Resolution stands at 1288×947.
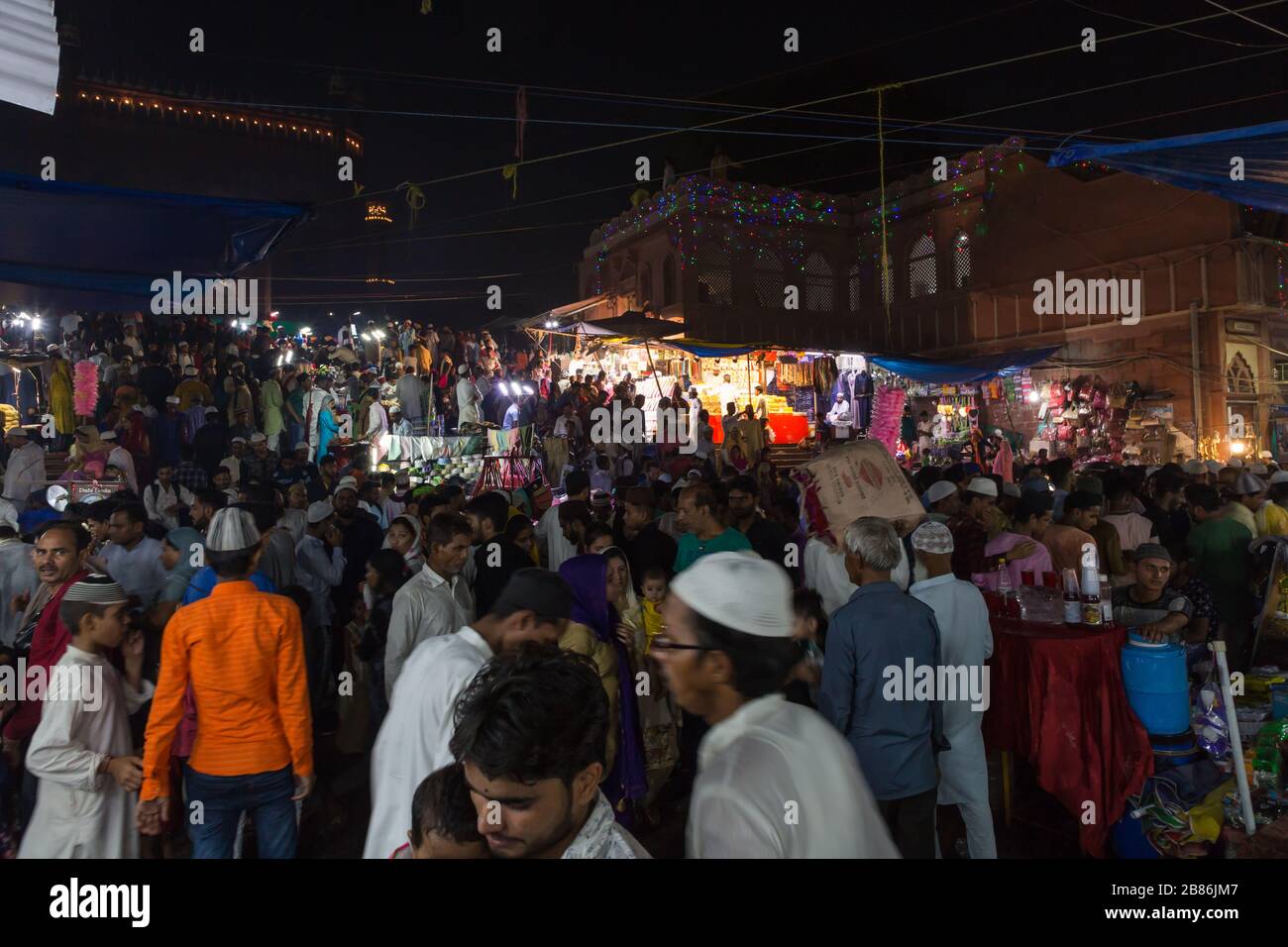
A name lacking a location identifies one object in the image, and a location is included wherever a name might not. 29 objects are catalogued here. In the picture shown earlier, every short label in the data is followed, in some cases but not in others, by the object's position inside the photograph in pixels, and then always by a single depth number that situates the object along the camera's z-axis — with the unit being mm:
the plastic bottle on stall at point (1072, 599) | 4535
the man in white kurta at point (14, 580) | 4754
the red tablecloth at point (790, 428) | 18922
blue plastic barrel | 4289
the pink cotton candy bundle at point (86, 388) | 10961
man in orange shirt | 3148
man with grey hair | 3334
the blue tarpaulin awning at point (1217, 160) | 5055
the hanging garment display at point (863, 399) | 17312
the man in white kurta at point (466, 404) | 13039
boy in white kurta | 3094
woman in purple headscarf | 4117
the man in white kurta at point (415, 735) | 2547
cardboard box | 4777
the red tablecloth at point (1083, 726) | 4180
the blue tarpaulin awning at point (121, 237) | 5805
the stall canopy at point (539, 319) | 14305
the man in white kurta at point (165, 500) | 7906
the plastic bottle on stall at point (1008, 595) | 4922
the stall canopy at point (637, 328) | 12875
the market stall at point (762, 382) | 19578
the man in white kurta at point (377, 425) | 13406
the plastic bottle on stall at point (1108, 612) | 4556
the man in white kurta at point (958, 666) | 3922
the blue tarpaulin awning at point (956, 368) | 13422
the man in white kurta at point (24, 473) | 8000
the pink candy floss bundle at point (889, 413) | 12873
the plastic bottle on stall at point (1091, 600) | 4477
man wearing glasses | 1658
